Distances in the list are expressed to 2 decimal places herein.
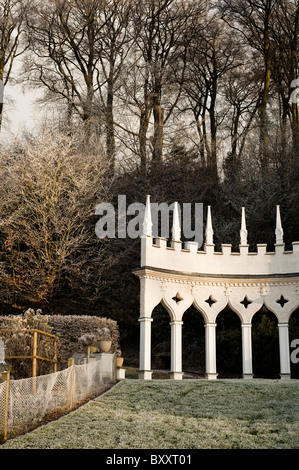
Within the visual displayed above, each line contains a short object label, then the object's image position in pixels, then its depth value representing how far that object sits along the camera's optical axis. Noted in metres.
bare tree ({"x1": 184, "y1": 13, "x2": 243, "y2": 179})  37.22
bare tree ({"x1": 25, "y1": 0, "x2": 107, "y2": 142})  34.50
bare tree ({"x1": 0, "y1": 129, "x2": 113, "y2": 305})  27.39
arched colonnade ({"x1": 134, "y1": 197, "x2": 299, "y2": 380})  21.44
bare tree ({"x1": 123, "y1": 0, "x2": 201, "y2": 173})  34.44
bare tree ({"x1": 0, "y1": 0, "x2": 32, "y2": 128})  34.16
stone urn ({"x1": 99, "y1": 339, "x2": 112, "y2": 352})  19.41
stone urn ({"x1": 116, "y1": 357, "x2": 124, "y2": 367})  20.07
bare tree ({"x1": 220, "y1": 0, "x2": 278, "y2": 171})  34.03
